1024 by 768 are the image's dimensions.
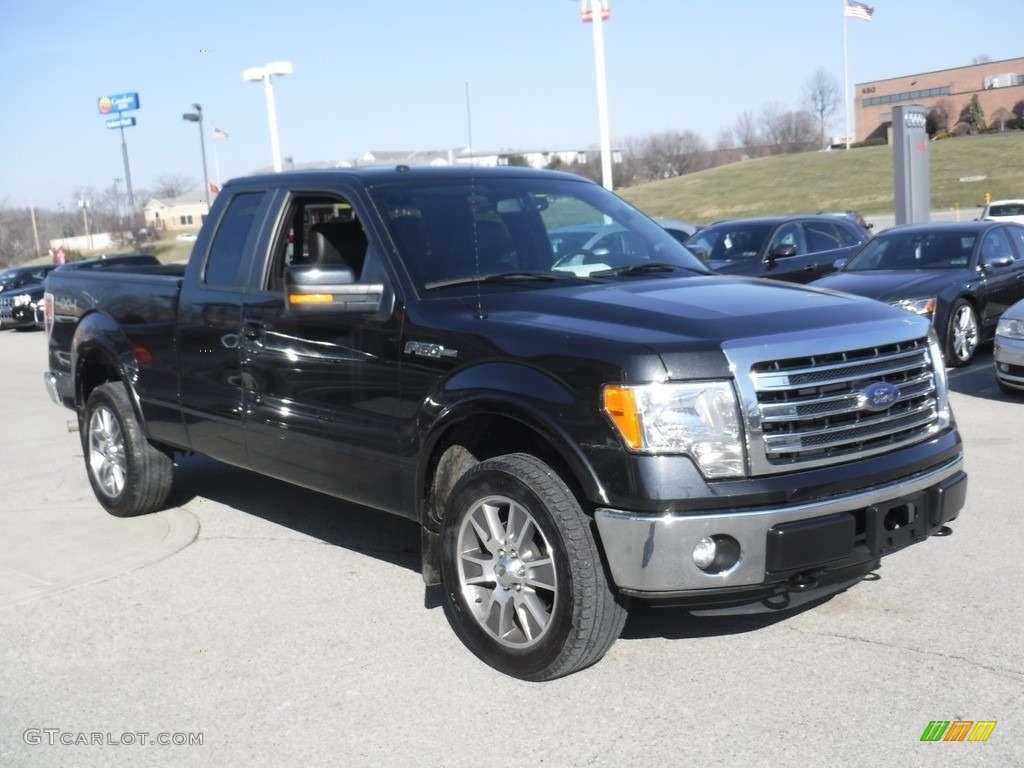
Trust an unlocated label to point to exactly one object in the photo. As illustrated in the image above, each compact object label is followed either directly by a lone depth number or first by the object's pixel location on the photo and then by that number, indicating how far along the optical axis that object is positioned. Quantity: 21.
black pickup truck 3.89
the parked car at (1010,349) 9.81
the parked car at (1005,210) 31.69
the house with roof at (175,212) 103.81
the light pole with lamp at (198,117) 45.68
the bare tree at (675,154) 114.56
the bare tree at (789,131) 119.88
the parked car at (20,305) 26.33
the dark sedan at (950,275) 11.77
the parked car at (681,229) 21.17
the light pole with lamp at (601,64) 26.50
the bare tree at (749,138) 126.12
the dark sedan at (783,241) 15.38
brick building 88.69
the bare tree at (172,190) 102.06
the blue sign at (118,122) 68.22
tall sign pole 68.62
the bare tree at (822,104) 119.56
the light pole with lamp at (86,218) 71.22
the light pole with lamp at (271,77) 32.00
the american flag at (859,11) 48.12
